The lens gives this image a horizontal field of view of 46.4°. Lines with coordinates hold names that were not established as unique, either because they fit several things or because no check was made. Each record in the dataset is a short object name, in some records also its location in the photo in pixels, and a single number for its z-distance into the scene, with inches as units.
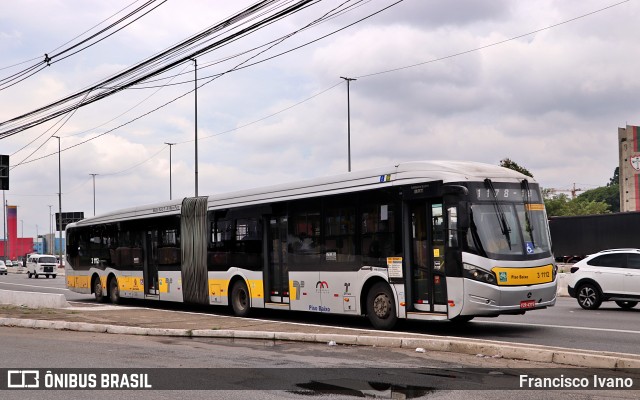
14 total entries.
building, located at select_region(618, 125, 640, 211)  2733.8
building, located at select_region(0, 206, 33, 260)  6003.9
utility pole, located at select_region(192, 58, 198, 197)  1880.4
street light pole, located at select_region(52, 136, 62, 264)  2903.5
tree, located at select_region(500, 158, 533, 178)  2755.9
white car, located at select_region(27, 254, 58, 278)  2433.6
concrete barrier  887.7
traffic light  1125.7
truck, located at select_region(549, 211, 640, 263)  1390.1
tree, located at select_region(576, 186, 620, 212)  5876.0
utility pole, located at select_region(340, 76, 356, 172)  2084.2
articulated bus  546.3
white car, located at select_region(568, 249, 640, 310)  770.8
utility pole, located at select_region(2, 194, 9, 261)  4030.5
